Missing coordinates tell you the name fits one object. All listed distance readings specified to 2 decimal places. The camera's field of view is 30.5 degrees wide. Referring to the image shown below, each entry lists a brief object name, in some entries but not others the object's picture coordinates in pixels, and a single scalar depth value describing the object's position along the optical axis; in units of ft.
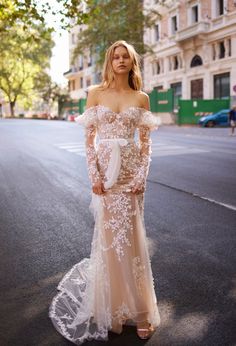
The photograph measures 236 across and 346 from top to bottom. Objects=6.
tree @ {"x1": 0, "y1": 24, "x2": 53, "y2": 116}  228.22
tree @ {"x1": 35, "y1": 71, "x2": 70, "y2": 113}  212.84
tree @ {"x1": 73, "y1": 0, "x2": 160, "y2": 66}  117.50
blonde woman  10.09
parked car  105.91
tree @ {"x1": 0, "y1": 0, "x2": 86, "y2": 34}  37.88
